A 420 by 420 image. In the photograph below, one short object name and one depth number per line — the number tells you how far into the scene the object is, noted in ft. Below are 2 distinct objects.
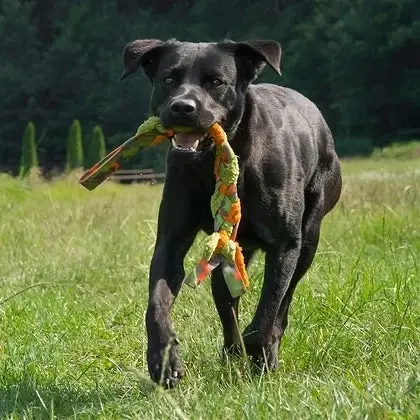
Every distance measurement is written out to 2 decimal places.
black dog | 15.76
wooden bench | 106.34
